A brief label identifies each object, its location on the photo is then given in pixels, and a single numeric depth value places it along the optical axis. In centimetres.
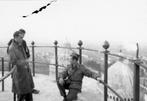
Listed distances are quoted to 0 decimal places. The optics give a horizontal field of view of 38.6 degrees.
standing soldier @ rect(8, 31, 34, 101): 350
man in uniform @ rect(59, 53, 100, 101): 386
